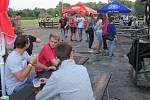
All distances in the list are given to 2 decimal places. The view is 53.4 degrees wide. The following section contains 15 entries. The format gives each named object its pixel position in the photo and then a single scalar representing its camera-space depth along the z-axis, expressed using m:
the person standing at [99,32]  6.31
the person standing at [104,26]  6.06
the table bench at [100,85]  2.35
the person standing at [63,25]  9.83
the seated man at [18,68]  2.27
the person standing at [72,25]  9.53
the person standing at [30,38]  3.49
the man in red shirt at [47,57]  2.68
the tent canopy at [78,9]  12.74
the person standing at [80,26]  9.34
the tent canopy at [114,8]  10.85
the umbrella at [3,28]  2.37
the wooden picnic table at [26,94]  1.90
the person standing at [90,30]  7.31
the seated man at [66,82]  1.47
